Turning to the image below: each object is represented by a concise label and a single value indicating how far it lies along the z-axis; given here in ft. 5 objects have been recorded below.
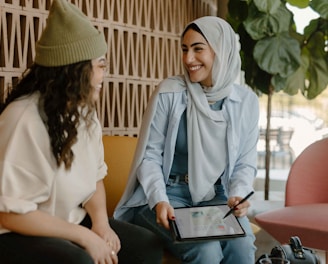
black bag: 5.94
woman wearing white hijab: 7.34
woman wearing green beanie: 5.40
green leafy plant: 12.01
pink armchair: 7.96
